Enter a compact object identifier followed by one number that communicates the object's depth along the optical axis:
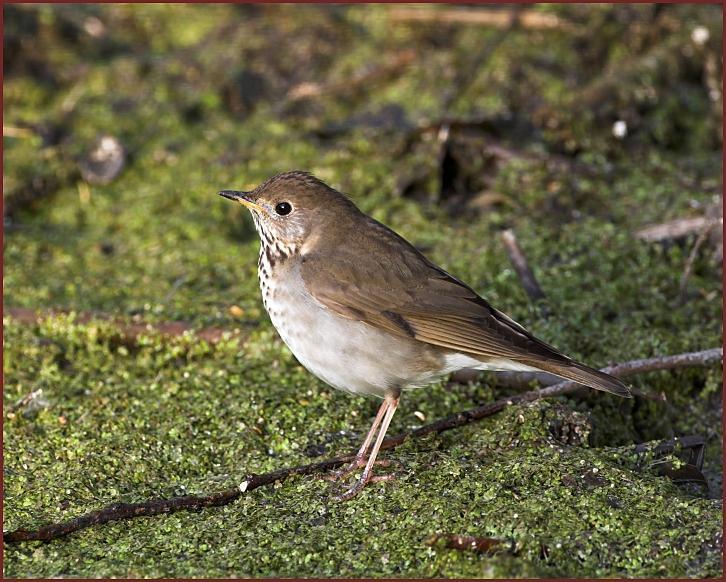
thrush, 8.95
